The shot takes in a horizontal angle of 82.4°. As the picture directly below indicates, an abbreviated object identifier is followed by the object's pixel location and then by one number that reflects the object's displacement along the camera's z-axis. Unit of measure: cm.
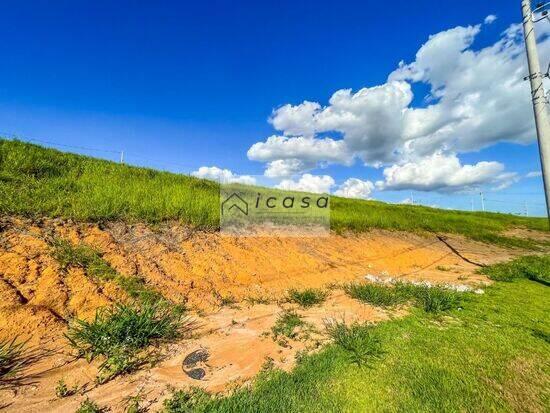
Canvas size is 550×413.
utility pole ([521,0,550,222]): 671
